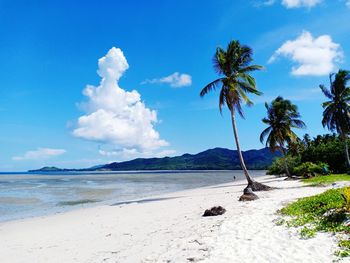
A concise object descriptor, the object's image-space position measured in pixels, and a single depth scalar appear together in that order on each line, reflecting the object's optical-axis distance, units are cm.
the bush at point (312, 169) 3432
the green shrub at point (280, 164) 5024
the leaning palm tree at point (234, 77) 2316
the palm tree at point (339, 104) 3359
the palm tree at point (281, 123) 3803
